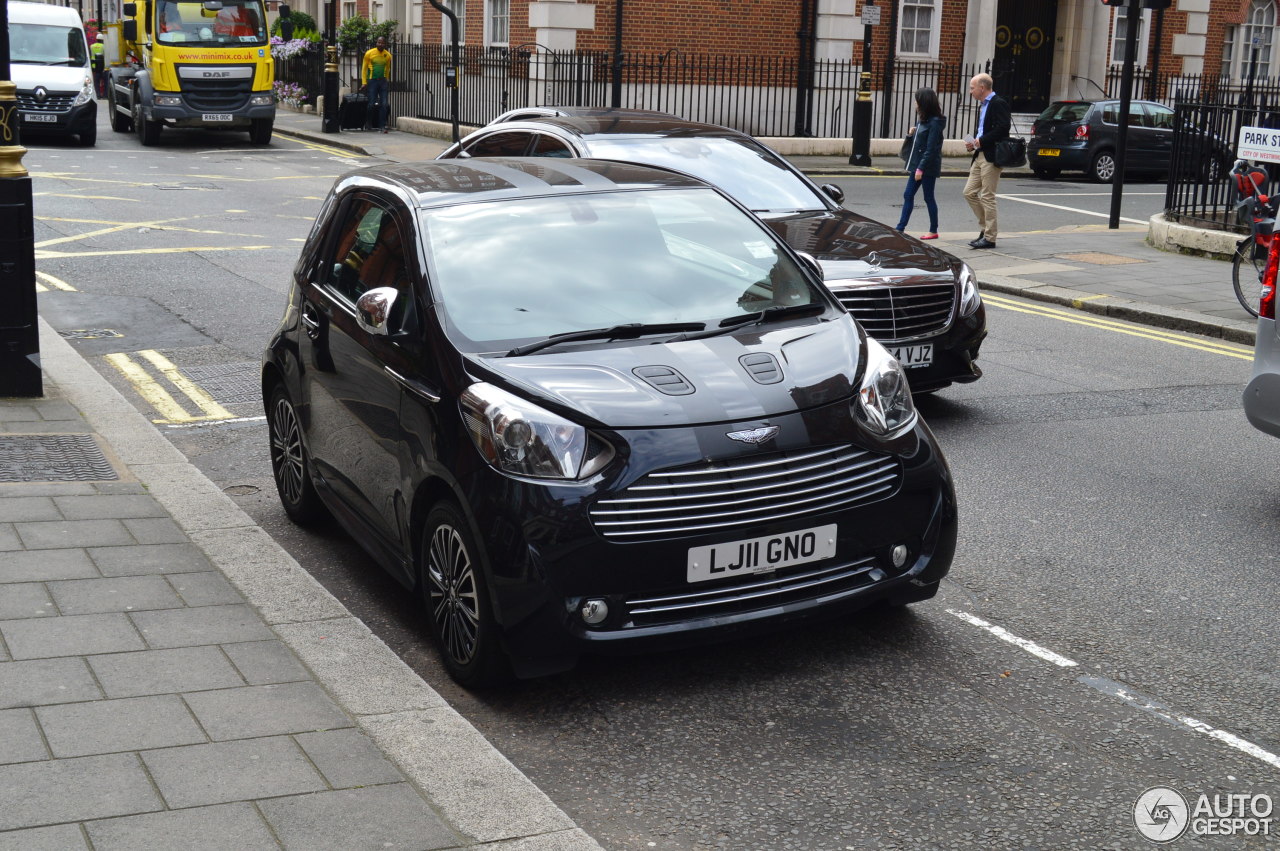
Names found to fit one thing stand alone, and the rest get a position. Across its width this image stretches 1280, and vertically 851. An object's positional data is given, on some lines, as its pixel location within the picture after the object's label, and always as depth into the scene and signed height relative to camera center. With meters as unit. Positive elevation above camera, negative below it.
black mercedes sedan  8.06 -0.72
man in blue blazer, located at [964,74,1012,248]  15.56 -0.46
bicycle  11.70 -0.95
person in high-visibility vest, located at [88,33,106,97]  40.16 +0.64
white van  24.84 +0.22
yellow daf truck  26.97 +0.44
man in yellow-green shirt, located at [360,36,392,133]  32.84 +0.35
